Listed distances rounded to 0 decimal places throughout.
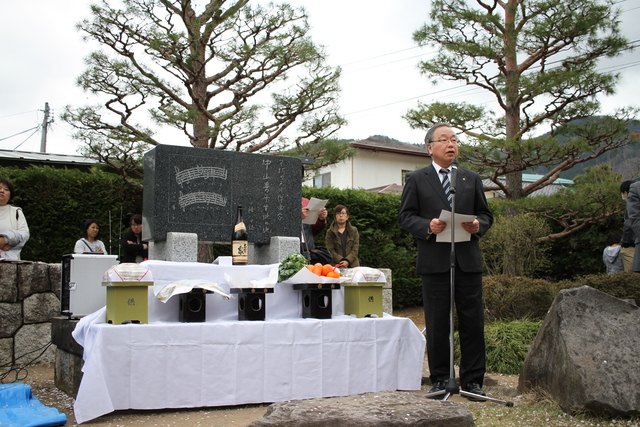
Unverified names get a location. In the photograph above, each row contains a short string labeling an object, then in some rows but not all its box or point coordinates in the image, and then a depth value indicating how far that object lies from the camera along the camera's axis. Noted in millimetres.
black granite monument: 5523
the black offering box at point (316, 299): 4219
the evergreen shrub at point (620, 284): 6832
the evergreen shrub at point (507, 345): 5594
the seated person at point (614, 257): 9781
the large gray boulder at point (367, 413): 2557
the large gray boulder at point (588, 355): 3322
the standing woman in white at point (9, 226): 5848
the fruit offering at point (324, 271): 4332
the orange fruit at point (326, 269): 4367
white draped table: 3570
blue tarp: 3396
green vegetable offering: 4285
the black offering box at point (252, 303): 4023
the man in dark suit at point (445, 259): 3883
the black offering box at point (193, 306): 3902
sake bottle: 4719
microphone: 3674
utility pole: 27203
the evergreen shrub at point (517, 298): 6984
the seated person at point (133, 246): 7172
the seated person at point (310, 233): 6453
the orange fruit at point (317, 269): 4336
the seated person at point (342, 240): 7754
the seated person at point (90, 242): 6988
